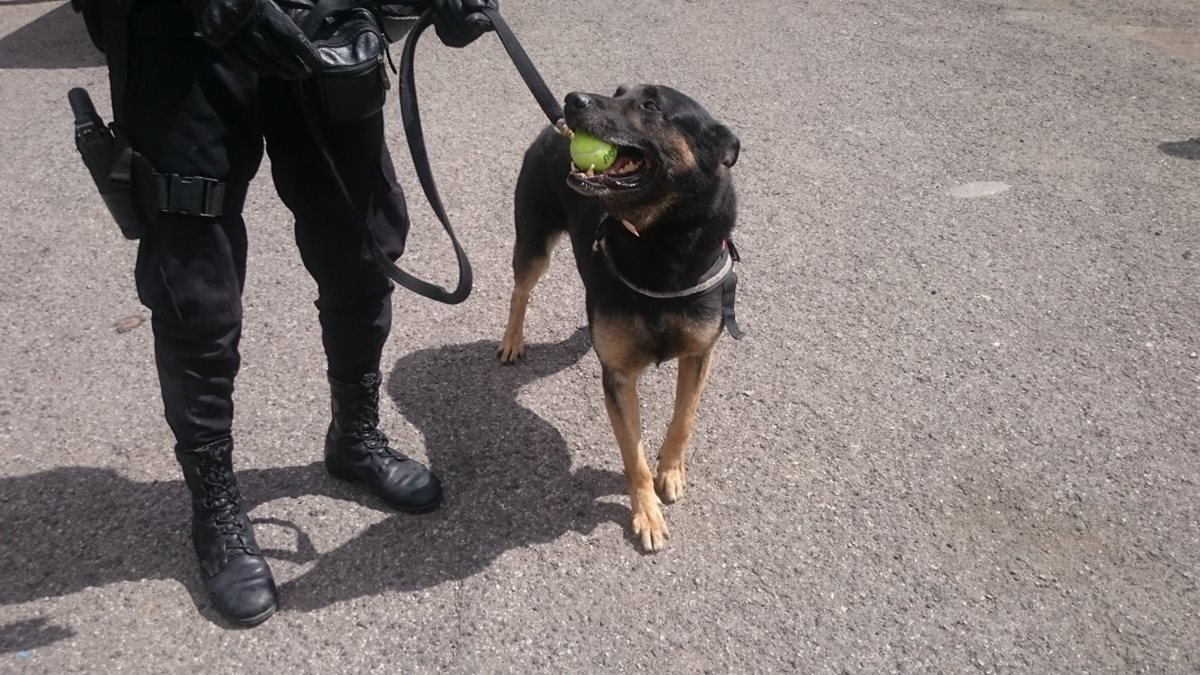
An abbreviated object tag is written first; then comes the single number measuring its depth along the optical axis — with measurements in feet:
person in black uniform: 6.71
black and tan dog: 8.61
